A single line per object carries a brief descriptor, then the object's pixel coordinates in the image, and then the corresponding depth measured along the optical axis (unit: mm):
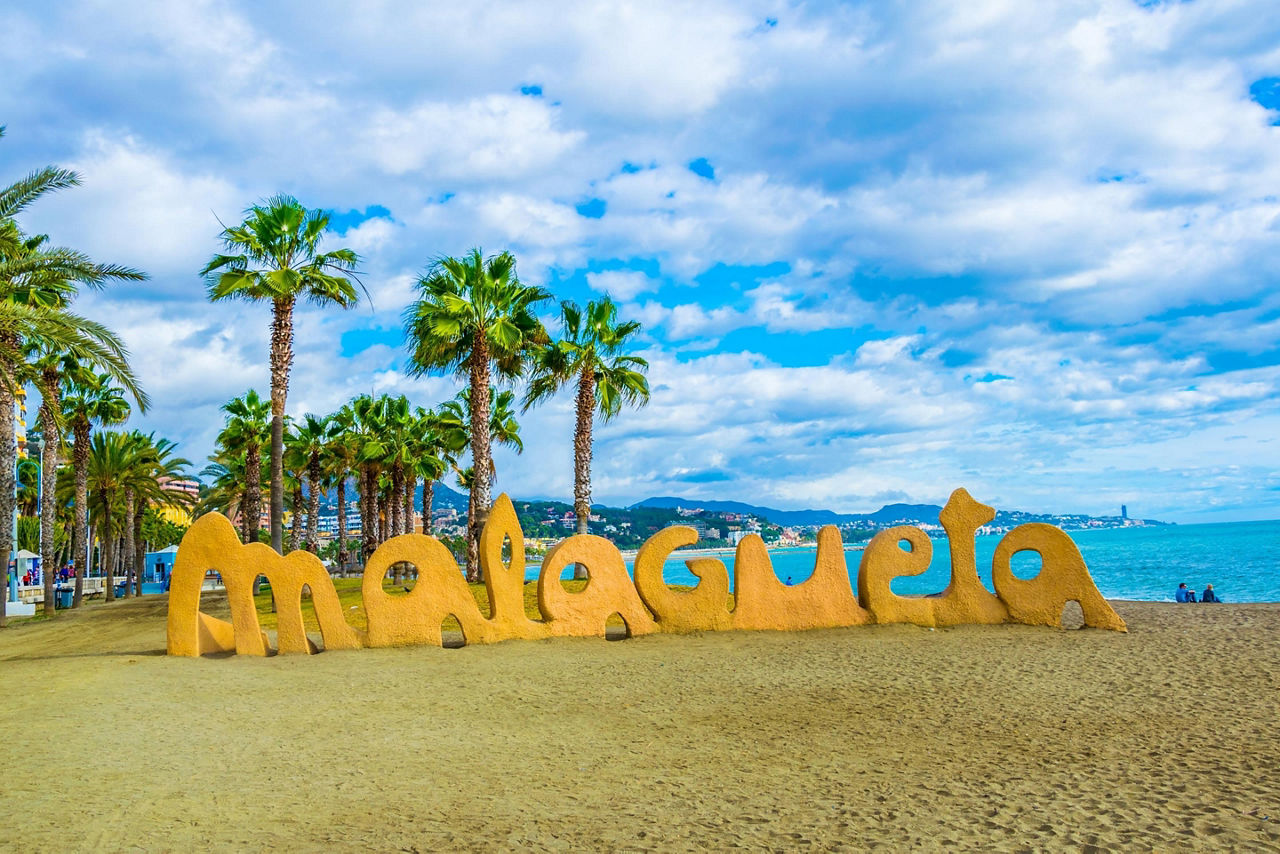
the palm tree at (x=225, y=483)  48500
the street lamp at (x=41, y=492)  30000
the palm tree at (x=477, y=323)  24422
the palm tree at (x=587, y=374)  26156
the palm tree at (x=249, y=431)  37094
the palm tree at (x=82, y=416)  32875
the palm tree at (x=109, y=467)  39062
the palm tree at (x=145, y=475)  40875
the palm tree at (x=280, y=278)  23672
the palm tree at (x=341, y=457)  40594
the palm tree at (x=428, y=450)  40031
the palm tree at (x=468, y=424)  37875
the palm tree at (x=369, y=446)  37469
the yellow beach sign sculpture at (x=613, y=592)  14984
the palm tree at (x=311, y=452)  40125
